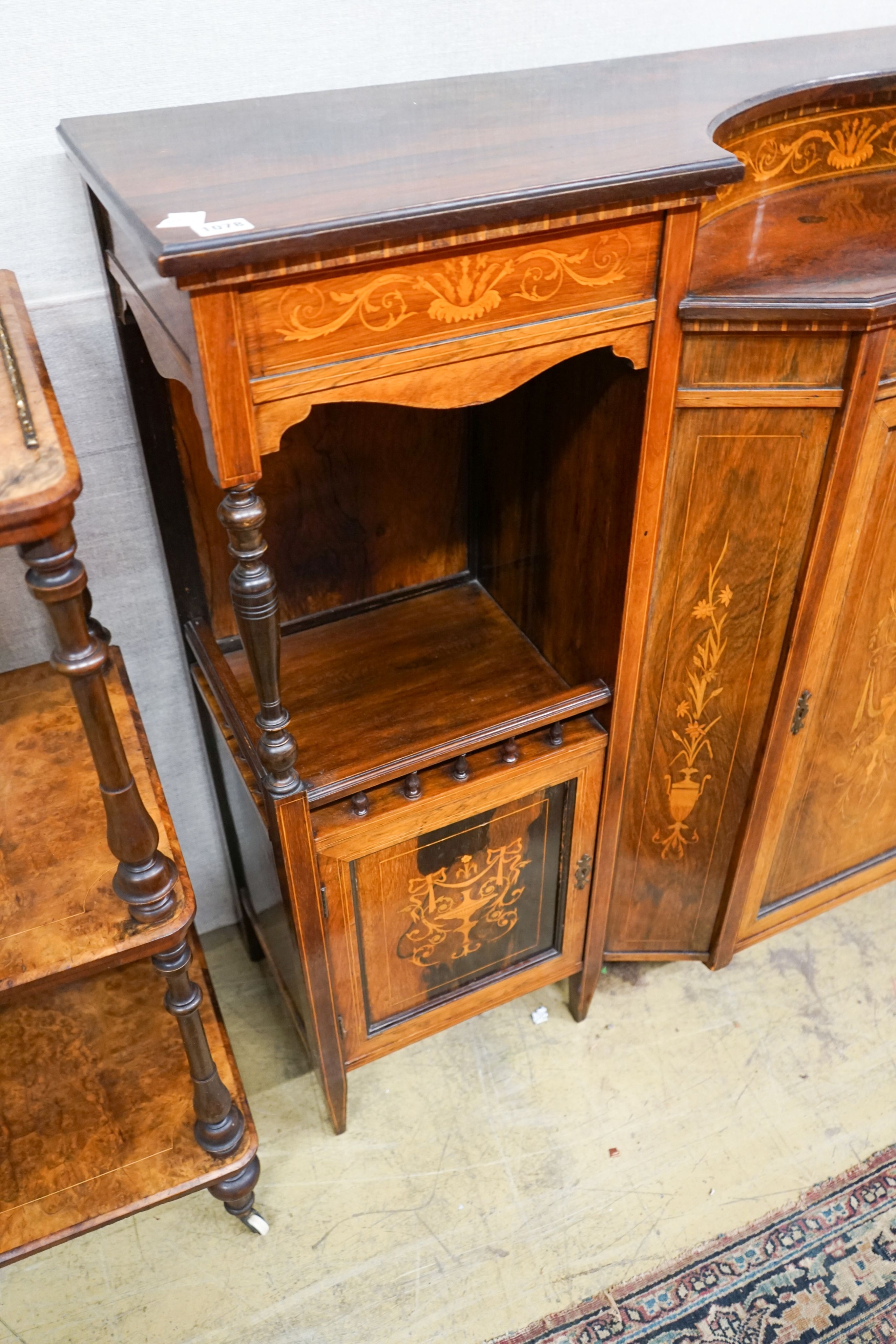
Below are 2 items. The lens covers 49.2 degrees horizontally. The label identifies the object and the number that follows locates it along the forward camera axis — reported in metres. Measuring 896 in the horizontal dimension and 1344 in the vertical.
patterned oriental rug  1.36
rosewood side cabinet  0.88
